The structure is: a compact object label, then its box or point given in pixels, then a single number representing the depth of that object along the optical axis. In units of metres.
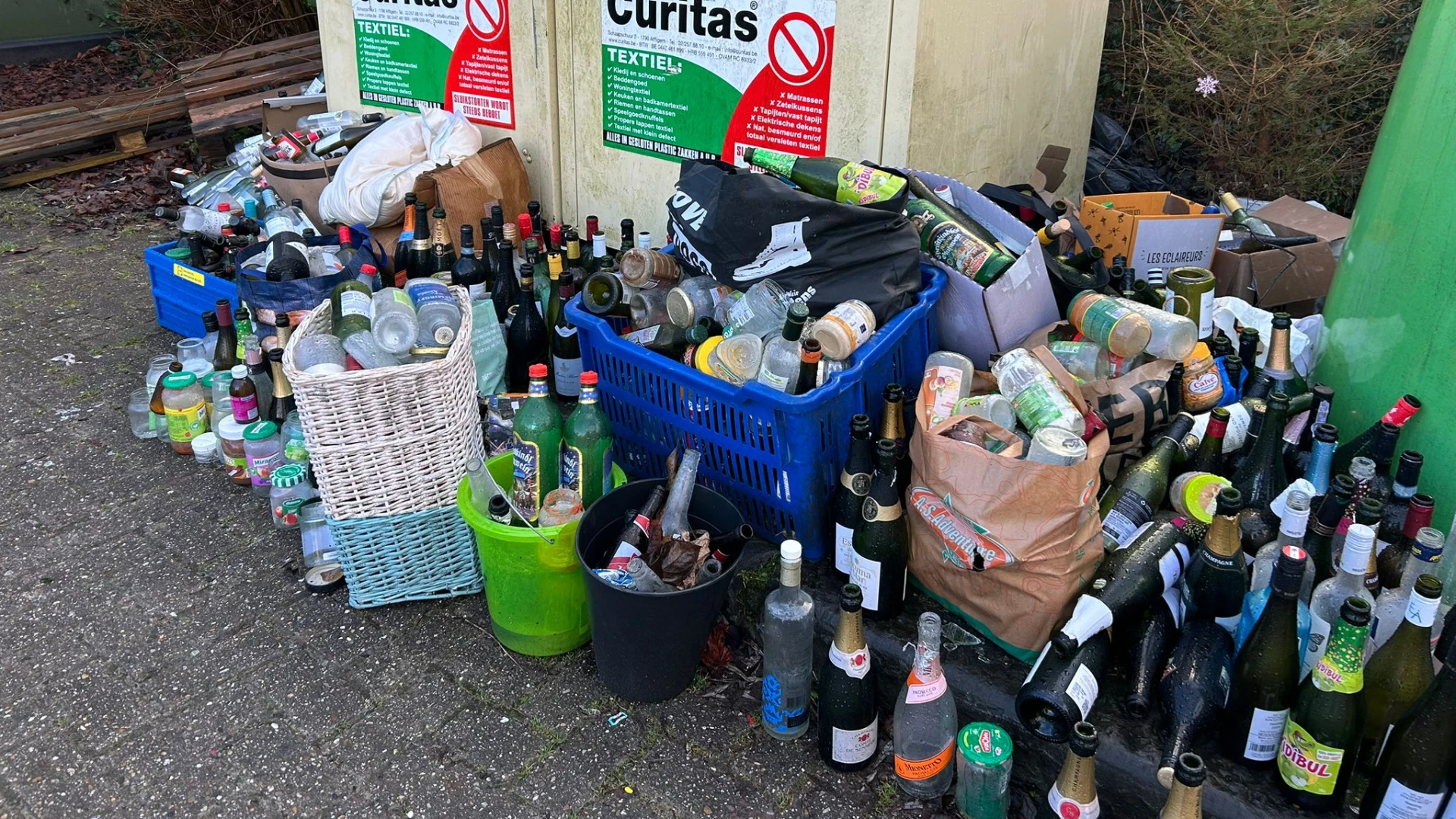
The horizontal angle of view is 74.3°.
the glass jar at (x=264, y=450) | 3.28
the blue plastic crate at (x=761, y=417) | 2.51
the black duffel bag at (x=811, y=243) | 2.73
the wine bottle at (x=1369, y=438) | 2.40
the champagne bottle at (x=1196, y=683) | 2.09
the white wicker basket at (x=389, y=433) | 2.54
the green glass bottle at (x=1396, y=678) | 1.89
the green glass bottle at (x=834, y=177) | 2.86
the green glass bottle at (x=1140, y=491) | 2.40
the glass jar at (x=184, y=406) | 3.54
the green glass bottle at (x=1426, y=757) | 1.74
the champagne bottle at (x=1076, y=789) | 1.90
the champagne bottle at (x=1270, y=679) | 1.98
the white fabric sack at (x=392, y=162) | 4.38
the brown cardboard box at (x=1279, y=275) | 3.62
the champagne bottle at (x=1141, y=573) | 2.21
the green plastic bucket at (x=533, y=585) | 2.47
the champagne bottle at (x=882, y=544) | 2.41
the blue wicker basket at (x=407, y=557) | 2.75
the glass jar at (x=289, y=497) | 3.10
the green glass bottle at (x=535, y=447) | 2.62
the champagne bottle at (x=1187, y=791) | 1.70
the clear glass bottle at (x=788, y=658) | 2.32
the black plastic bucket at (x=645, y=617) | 2.30
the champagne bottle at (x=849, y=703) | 2.23
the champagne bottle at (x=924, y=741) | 2.19
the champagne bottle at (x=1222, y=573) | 2.10
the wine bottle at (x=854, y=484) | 2.46
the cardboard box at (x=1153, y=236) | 3.56
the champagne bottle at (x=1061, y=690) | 2.04
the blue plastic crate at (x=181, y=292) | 4.15
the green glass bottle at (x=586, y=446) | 2.63
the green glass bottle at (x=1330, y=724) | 1.83
